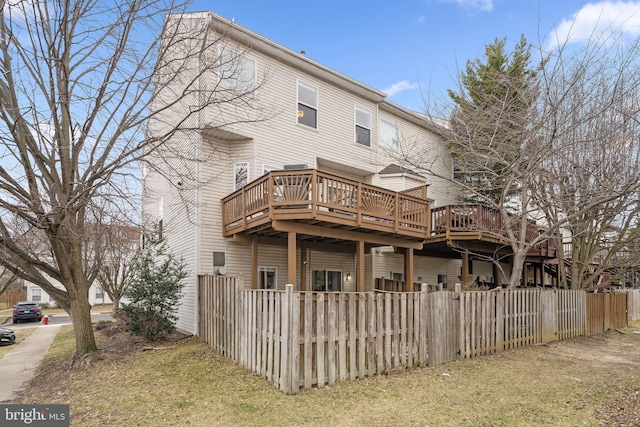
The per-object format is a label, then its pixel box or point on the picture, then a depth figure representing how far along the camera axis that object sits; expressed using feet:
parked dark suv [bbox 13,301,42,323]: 85.69
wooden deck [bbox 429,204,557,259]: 46.32
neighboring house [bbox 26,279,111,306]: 123.95
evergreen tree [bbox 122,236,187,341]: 35.29
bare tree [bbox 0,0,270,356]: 25.26
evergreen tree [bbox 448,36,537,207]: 34.78
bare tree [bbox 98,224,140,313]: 45.50
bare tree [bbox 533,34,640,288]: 30.76
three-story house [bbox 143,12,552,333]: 33.09
